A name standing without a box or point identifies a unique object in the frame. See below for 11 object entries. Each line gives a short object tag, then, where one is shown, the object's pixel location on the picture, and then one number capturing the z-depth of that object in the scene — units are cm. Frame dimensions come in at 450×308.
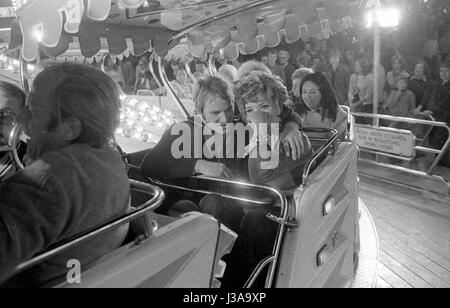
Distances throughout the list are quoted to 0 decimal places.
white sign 405
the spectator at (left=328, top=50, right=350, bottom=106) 540
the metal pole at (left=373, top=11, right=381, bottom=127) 417
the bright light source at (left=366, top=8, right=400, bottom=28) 412
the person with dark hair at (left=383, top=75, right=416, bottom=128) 464
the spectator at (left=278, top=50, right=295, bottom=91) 509
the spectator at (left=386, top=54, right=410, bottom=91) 476
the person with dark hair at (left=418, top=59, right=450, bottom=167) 423
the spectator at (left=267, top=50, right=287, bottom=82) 499
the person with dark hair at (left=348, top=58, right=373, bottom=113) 514
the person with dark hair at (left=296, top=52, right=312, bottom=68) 543
